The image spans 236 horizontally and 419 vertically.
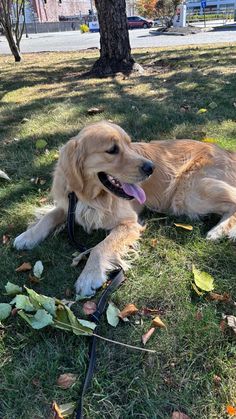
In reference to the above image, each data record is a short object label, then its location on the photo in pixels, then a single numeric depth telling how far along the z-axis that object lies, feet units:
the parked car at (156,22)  172.04
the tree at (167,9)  126.62
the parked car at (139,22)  164.35
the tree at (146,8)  155.51
